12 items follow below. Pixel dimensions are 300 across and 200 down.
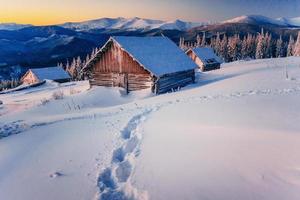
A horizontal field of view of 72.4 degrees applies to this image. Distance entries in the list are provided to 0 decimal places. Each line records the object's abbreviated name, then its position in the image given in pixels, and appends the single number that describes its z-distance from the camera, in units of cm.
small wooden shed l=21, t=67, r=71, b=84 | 4189
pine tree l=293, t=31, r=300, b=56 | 5110
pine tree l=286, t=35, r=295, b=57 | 5888
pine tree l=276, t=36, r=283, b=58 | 6027
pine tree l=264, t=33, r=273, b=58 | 5962
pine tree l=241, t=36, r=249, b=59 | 5940
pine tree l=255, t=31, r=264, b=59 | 5693
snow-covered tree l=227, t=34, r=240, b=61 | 5853
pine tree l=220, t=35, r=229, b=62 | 5860
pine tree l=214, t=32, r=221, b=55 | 5861
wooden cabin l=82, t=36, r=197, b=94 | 1771
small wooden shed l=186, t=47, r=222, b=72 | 3717
